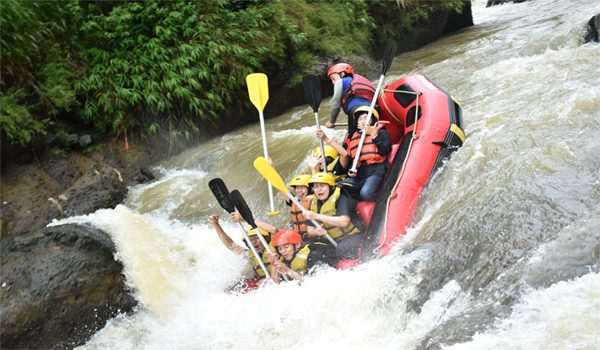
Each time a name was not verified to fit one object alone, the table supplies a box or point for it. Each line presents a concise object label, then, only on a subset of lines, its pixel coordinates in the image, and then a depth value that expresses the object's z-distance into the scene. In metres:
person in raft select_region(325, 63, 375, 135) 5.19
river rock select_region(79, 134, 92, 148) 7.27
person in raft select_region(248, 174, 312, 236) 4.44
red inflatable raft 4.13
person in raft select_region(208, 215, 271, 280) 4.38
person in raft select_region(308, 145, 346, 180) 4.97
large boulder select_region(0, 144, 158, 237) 6.09
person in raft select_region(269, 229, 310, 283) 4.15
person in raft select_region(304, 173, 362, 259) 4.21
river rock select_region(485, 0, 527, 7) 16.08
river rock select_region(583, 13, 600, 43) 6.86
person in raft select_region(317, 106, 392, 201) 4.50
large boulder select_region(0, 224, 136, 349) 3.98
